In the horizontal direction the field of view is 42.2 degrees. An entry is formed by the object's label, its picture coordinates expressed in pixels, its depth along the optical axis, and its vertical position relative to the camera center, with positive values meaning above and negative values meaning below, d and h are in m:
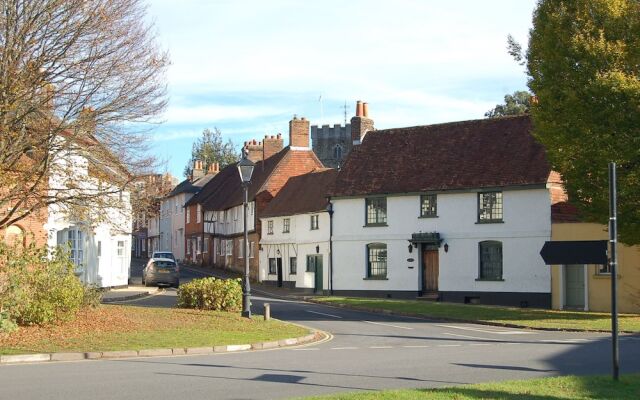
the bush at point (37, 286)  19.95 -0.92
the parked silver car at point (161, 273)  48.41 -1.31
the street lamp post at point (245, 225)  25.39 +0.79
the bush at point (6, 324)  18.50 -1.66
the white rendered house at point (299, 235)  47.84 +1.01
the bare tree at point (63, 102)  20.89 +3.90
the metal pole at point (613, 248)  12.35 +0.06
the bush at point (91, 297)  24.08 -1.37
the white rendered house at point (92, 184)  22.69 +1.88
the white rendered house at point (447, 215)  38.22 +1.86
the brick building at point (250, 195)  59.19 +4.55
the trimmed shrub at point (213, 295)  27.25 -1.45
